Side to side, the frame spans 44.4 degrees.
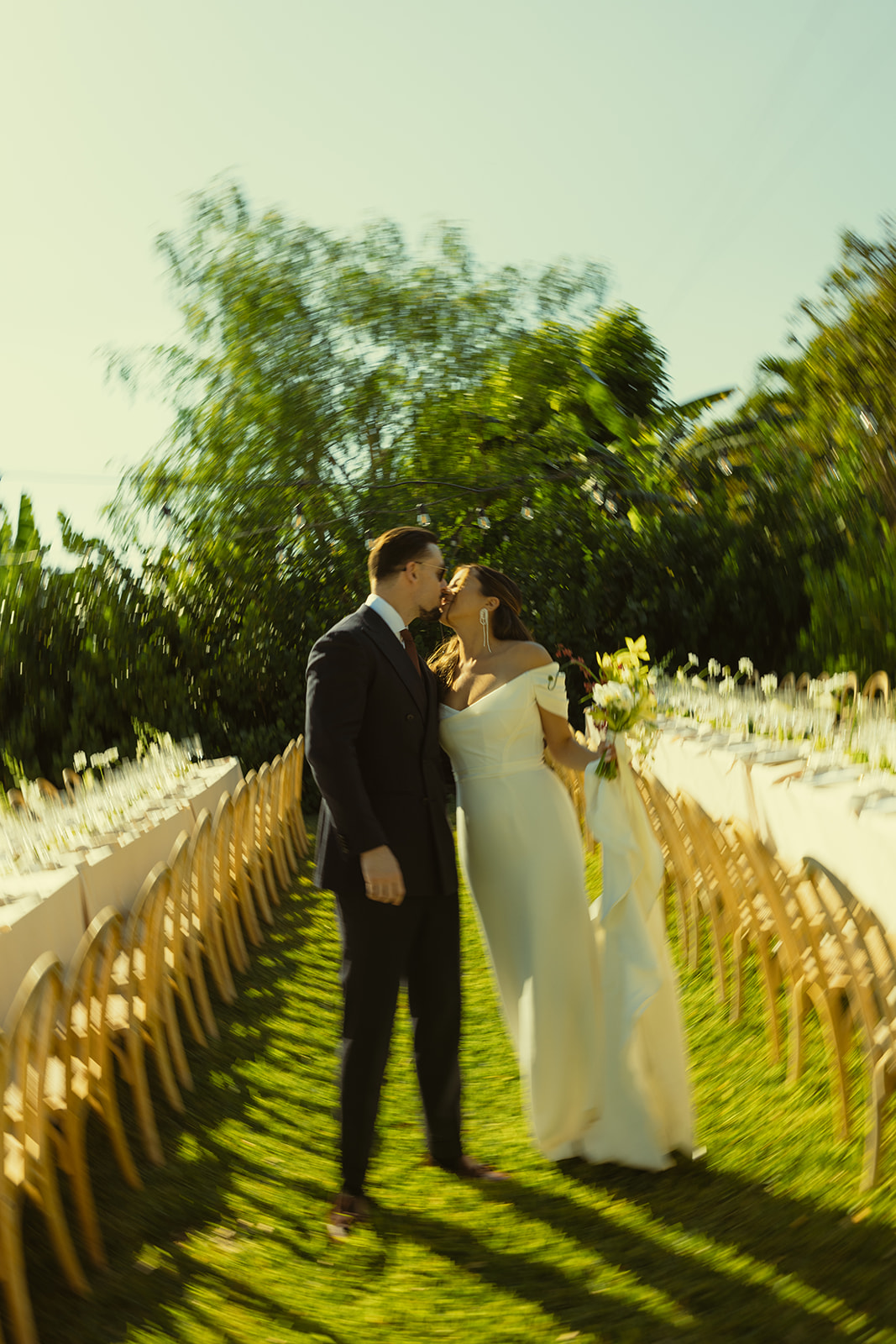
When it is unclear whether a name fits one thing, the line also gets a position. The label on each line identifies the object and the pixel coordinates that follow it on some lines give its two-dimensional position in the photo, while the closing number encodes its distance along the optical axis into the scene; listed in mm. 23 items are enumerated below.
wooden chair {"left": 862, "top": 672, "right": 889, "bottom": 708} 5998
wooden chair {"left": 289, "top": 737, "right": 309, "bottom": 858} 10250
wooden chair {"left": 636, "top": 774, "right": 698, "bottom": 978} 5727
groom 3246
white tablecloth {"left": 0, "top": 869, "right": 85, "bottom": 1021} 3973
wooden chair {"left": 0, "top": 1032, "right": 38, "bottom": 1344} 2703
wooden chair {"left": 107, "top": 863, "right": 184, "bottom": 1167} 4027
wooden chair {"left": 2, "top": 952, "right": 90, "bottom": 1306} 2924
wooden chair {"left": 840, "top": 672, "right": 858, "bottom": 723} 5949
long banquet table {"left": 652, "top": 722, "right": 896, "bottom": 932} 4148
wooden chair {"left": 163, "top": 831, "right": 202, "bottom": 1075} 4613
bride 3484
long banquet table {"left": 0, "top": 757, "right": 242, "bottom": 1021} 4078
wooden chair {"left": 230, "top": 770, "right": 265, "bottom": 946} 7030
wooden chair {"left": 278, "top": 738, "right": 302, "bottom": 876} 9539
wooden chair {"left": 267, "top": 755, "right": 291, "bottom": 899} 8805
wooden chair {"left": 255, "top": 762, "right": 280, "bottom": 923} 8055
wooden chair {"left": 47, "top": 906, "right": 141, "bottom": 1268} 3289
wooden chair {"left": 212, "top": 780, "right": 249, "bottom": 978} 6328
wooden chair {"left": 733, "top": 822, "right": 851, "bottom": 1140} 3539
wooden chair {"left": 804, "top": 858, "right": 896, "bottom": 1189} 3092
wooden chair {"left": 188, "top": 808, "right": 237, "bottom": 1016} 5387
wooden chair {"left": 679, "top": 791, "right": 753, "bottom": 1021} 4816
